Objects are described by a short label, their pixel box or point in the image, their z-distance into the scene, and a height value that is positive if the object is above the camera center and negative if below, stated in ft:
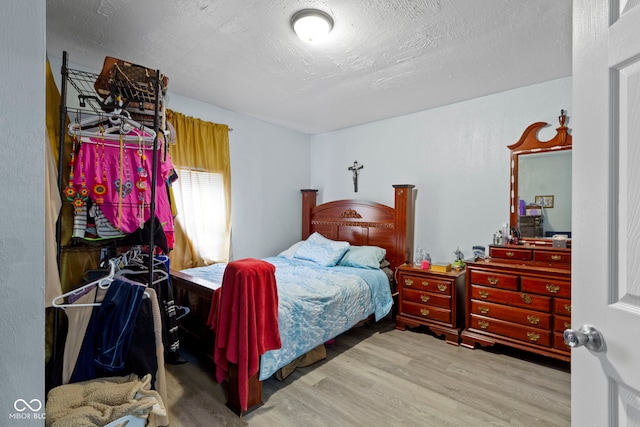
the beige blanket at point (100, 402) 3.99 -2.74
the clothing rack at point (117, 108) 5.31 +2.07
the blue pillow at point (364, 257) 10.79 -1.66
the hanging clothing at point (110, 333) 4.83 -1.99
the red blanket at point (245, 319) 5.70 -2.14
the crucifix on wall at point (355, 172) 13.42 +1.84
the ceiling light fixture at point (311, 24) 5.86 +3.82
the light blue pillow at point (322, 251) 11.36 -1.52
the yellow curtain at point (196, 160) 9.93 +1.86
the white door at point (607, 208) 2.23 +0.04
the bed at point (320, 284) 6.92 -2.08
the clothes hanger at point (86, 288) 4.82 -1.34
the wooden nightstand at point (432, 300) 9.37 -2.91
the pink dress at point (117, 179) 5.54 +0.65
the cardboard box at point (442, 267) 9.83 -1.84
